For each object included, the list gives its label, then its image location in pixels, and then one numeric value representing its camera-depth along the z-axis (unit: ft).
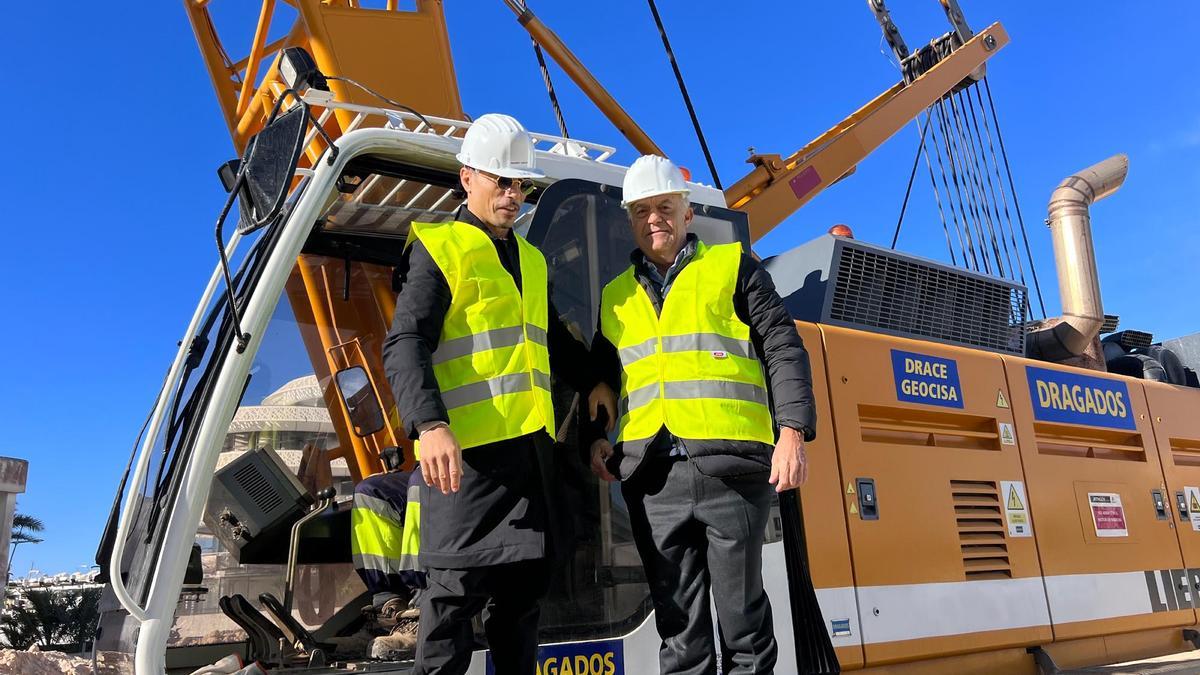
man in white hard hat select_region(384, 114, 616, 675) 7.20
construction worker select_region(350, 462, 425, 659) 10.56
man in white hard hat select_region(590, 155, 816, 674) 7.99
